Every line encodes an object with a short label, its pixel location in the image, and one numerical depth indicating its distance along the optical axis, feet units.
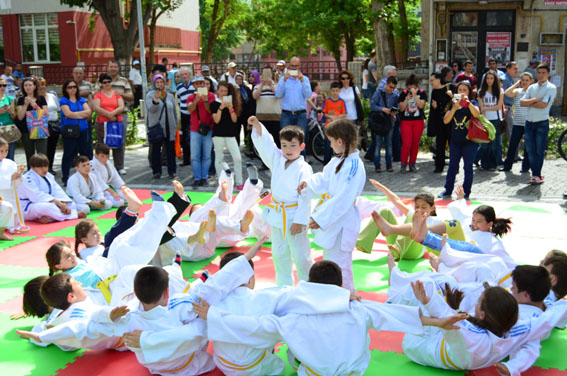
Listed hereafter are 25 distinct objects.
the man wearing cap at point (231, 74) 36.42
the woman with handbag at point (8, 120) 29.76
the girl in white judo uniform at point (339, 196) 14.42
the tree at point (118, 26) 64.54
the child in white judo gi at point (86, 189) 26.12
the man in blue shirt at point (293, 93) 32.27
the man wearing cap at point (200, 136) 30.22
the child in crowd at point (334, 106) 31.99
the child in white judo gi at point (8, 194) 22.62
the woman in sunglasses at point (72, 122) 30.71
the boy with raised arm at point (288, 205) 15.40
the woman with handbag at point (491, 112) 30.60
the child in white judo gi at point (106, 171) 27.40
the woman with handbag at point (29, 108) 30.68
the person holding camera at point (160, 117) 31.49
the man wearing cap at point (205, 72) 33.55
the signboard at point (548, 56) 56.24
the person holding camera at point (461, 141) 26.48
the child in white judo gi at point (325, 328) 10.99
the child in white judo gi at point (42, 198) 24.85
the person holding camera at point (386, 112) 32.19
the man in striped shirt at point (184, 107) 33.37
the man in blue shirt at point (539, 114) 28.40
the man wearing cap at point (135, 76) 55.13
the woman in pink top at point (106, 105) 31.50
